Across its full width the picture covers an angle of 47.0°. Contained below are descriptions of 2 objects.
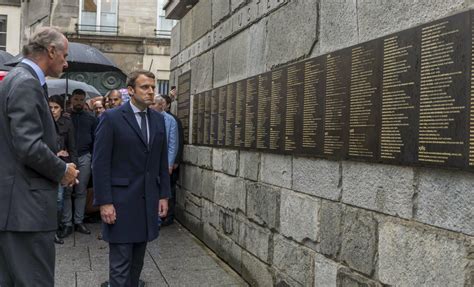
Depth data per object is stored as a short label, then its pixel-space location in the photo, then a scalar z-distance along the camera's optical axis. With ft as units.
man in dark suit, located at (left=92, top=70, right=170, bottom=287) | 13.79
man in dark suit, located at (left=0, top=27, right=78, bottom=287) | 10.02
